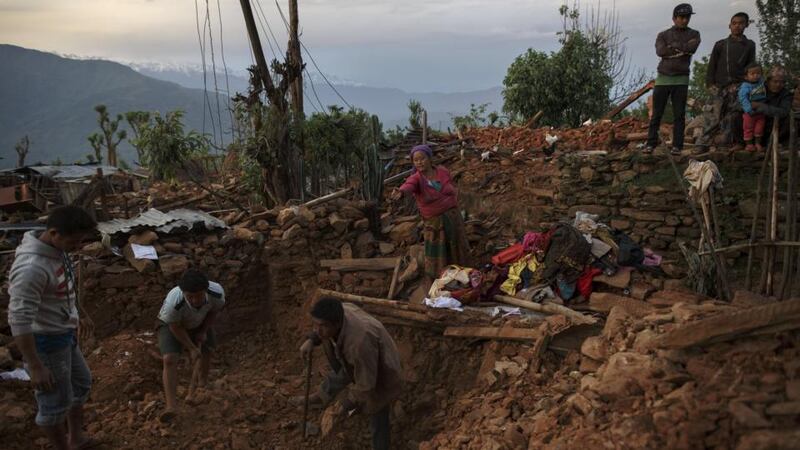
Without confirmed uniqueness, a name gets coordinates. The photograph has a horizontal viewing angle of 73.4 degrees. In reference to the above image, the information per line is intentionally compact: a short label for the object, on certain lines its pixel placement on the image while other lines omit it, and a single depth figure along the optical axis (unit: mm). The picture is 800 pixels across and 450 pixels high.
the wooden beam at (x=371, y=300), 5832
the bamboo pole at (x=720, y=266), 4828
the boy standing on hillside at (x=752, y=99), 6754
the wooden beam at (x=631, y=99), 10850
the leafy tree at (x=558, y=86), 12914
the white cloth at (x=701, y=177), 5432
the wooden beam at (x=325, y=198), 7445
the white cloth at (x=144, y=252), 6201
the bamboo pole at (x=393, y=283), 6418
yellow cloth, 6004
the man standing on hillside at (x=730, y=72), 7109
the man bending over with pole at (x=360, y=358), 3688
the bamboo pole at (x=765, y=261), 4382
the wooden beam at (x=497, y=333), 4922
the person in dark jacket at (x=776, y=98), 6637
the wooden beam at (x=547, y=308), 5088
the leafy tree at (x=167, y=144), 7832
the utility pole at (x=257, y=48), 8164
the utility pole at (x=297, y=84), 8375
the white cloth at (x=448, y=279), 6020
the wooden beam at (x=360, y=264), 6750
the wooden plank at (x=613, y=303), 5164
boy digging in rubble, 4043
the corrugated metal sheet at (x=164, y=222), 6509
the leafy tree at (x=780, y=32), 13742
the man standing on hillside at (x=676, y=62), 6816
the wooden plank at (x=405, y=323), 5559
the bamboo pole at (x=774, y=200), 4148
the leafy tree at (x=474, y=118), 15680
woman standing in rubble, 5965
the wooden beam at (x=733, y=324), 2674
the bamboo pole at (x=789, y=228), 4102
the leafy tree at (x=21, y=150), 22500
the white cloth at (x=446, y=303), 5771
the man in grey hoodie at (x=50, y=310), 2994
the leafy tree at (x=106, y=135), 22762
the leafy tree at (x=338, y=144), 8242
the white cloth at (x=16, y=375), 4668
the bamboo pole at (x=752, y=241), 4391
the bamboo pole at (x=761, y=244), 3927
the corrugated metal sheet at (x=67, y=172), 15586
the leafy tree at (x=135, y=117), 19797
